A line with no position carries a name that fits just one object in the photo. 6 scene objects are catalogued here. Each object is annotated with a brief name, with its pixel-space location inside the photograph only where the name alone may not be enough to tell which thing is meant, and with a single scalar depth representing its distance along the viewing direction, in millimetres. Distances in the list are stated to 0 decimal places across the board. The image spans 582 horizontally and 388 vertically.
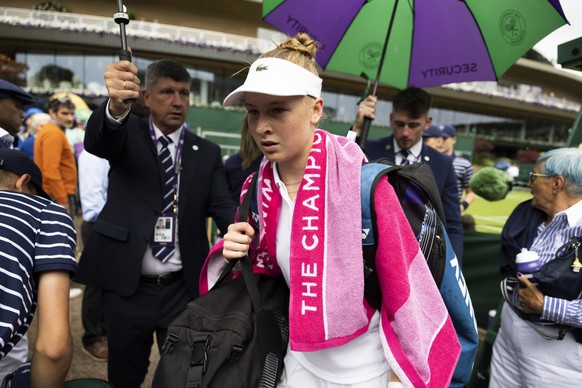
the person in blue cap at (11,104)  2730
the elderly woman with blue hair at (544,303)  2250
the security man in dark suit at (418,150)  3170
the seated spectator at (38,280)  1456
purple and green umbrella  2738
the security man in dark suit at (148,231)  2354
